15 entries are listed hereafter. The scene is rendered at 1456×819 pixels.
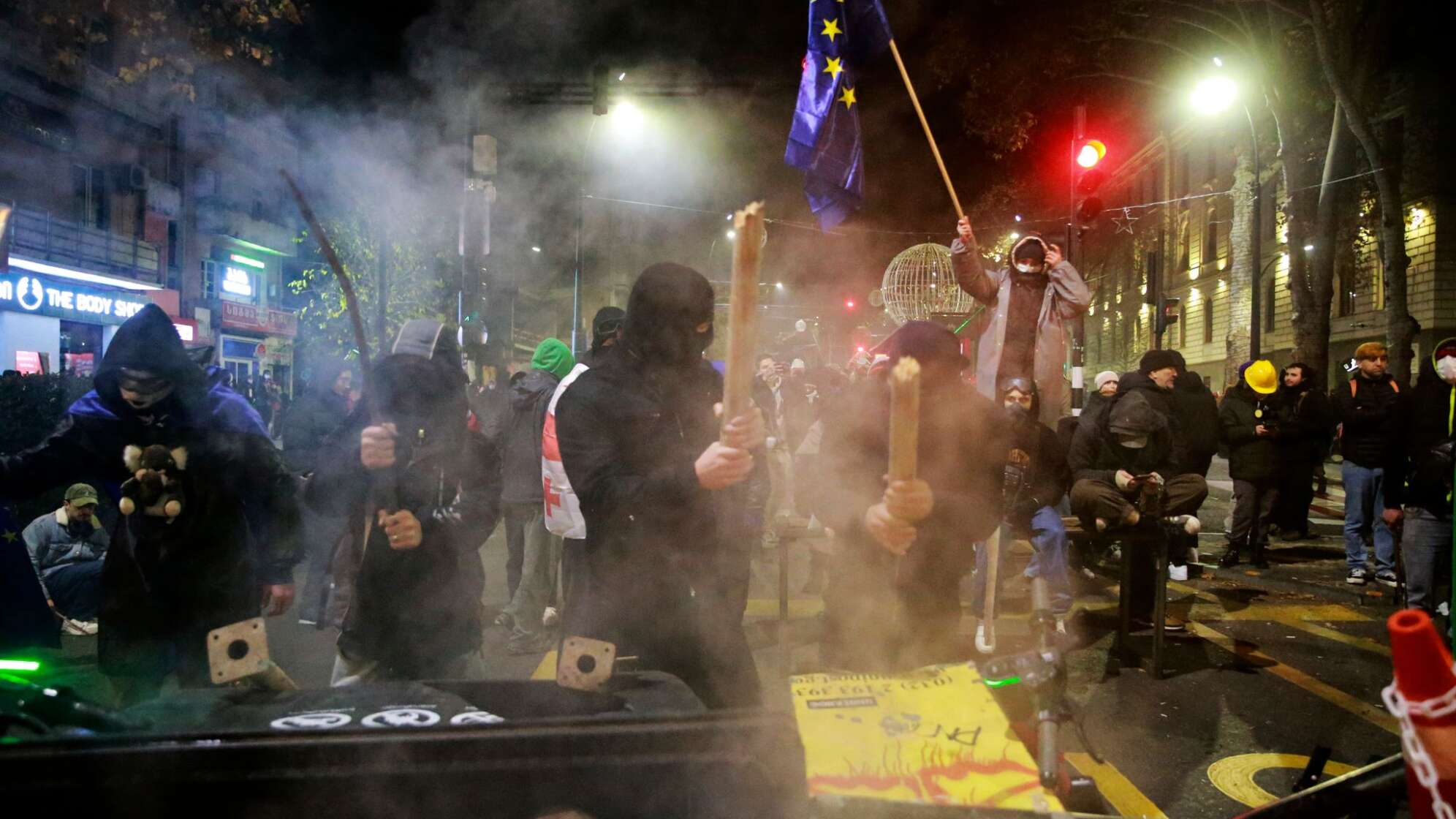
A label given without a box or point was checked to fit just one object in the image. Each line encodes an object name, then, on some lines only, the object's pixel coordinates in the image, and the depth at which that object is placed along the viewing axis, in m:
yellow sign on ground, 1.21
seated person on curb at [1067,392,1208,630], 4.54
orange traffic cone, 1.08
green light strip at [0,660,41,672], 1.63
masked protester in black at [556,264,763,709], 2.20
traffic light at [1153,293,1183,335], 14.37
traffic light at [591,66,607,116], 4.50
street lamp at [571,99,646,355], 5.31
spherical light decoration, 9.96
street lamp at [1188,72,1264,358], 15.65
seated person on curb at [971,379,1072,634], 4.64
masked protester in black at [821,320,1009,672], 2.61
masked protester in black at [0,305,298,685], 2.44
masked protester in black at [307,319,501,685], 2.54
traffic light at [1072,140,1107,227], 7.86
